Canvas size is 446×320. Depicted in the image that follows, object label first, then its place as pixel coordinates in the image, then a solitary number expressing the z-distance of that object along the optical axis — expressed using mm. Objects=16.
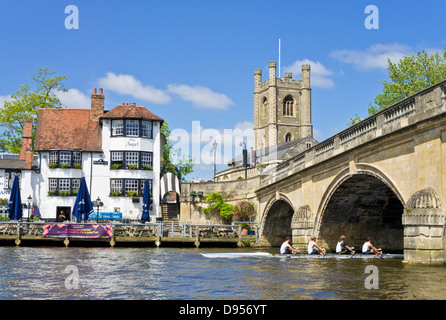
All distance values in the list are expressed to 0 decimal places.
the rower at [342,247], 28031
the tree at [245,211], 48238
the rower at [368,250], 27052
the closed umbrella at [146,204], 41781
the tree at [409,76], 50562
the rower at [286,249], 28328
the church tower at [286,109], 104188
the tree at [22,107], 56406
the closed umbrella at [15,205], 38688
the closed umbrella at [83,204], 38156
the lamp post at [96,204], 47569
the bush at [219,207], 50938
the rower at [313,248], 27156
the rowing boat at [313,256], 26516
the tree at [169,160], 64412
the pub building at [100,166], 48844
